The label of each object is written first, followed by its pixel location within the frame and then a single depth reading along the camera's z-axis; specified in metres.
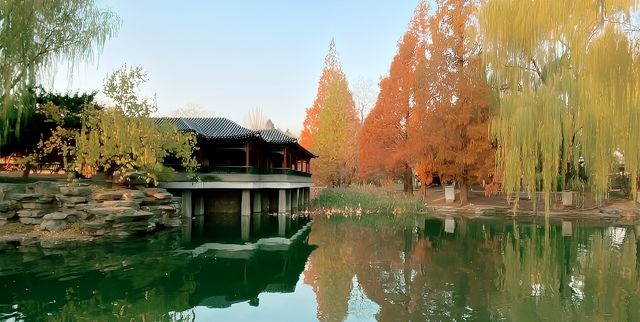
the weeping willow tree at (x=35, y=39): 12.08
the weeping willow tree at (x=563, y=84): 6.80
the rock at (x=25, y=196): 13.43
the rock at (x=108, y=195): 13.97
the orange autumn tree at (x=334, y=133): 32.19
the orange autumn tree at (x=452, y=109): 21.72
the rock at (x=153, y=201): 15.07
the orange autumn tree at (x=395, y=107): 26.06
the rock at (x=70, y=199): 13.75
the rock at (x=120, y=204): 13.74
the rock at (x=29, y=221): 13.34
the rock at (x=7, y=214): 13.26
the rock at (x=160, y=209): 14.80
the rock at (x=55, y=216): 13.31
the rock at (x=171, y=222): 15.62
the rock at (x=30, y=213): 13.35
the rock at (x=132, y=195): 14.37
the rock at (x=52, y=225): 13.18
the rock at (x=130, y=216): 13.42
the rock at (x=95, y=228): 13.26
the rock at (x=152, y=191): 15.59
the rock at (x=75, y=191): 13.73
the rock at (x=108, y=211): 13.37
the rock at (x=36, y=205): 13.50
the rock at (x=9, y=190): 13.38
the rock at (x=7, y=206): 13.22
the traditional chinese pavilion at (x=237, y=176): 18.98
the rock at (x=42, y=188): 13.86
